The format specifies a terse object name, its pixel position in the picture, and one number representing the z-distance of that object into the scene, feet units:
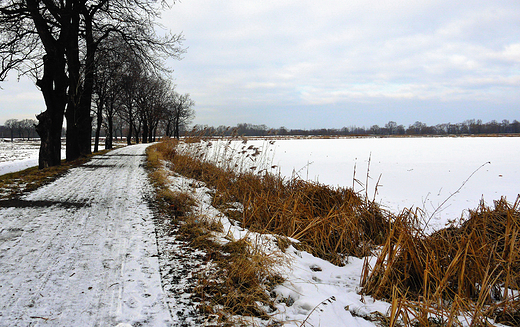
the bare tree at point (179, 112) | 185.76
